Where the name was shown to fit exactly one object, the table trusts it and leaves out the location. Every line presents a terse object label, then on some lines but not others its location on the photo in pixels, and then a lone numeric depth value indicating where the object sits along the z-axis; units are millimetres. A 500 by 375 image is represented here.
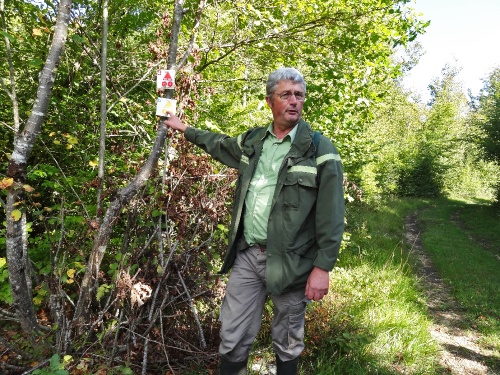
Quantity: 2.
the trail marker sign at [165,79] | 2885
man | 2336
